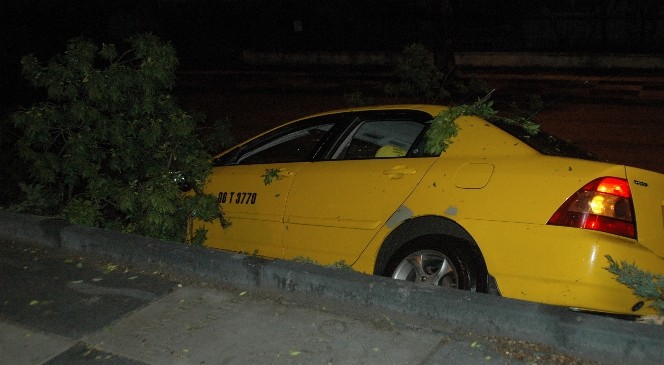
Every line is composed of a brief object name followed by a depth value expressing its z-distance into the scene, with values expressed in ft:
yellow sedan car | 12.66
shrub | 18.48
